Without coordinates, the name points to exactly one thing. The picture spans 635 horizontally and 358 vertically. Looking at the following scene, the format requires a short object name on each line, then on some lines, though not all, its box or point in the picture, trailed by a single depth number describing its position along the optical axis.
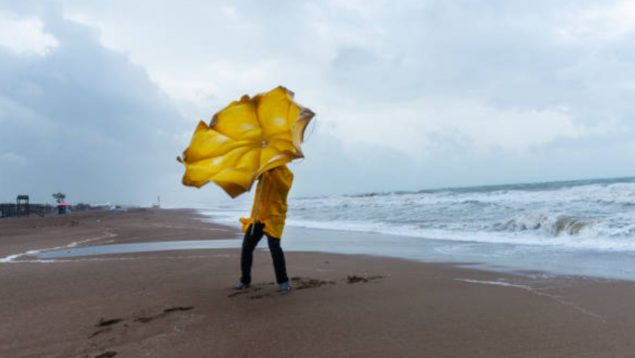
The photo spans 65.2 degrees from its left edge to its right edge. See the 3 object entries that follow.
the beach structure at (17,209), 42.88
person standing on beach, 5.43
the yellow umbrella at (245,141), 5.10
